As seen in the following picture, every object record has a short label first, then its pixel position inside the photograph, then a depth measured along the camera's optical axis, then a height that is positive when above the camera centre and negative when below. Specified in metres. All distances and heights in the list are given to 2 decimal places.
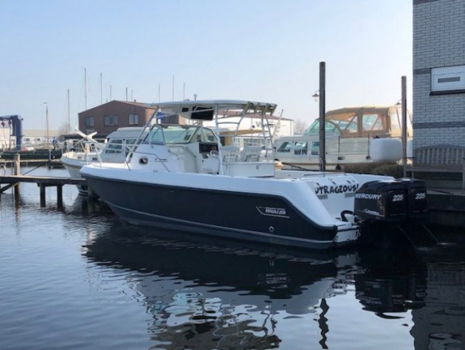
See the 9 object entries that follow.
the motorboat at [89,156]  20.15 -0.28
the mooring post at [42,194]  17.45 -1.45
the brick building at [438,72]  12.25 +1.64
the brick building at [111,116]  57.00 +3.37
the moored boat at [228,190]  8.88 -0.75
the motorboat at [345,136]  19.56 +0.36
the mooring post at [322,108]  13.45 +0.93
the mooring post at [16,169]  20.13 -0.74
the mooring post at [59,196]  17.58 -1.50
